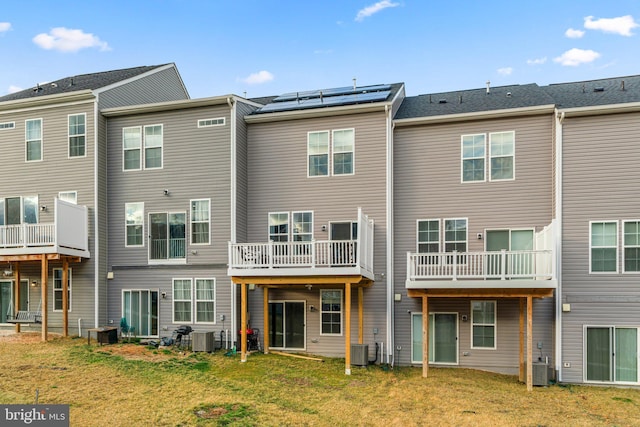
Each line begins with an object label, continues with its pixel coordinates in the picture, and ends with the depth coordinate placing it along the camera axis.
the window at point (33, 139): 17.22
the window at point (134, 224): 16.48
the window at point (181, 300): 15.78
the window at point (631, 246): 12.86
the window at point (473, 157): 14.46
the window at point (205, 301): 15.52
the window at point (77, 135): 16.72
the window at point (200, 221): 15.80
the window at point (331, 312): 14.98
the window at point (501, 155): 14.20
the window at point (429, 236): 14.59
